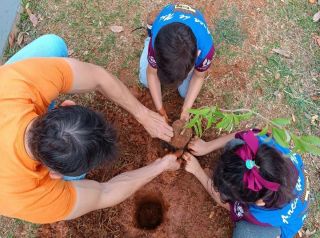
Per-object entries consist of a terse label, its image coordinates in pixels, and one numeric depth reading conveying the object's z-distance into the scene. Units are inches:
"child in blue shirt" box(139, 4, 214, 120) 64.1
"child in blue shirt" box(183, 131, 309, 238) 58.2
